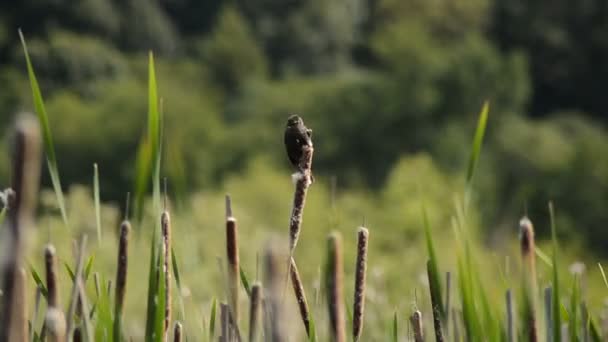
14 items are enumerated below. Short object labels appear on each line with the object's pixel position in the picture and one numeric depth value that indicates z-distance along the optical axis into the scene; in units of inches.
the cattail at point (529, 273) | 377.3
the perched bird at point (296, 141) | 379.7
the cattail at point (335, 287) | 364.9
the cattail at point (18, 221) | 354.1
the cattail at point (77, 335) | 381.8
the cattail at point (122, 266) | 372.8
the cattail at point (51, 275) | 368.9
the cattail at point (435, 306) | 381.7
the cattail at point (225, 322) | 381.0
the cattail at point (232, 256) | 376.4
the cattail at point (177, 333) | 382.3
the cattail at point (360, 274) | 376.6
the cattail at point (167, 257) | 380.6
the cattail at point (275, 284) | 358.0
